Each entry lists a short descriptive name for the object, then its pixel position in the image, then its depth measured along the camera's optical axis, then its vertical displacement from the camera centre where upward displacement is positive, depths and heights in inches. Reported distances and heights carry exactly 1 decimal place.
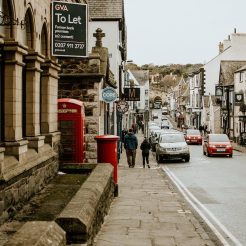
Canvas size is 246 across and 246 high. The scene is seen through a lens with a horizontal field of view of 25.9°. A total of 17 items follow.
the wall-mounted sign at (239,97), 2190.6 +88.8
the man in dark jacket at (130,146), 1082.7 -55.3
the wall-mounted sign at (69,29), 488.7 +83.6
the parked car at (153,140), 1673.7 -68.0
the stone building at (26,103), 343.9 +12.6
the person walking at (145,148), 1093.8 -60.0
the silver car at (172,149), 1253.1 -71.7
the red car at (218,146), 1438.2 -73.5
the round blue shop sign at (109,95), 804.6 +36.4
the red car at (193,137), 2126.0 -72.7
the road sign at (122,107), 1139.3 +25.6
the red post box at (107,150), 573.3 -33.5
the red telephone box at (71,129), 603.5 -11.4
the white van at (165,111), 6523.6 +97.0
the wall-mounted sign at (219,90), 2669.0 +143.2
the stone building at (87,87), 700.0 +43.0
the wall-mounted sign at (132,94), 1579.7 +75.2
